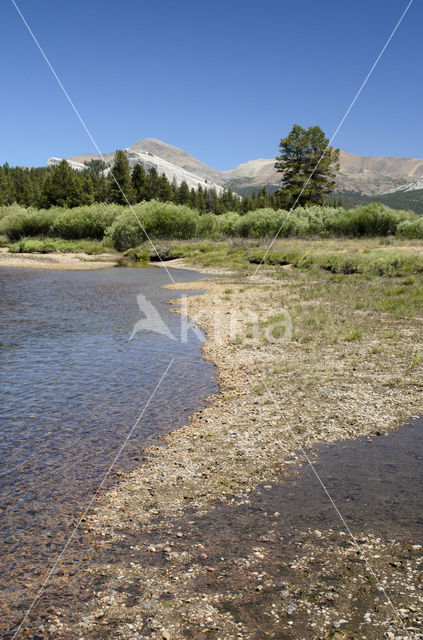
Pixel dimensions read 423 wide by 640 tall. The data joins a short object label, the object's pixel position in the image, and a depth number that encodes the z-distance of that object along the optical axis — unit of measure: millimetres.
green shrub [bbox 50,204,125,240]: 83625
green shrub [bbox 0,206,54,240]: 91062
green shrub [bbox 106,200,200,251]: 74000
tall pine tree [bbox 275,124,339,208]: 82875
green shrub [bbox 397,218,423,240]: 53500
